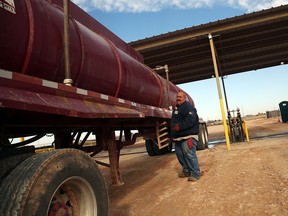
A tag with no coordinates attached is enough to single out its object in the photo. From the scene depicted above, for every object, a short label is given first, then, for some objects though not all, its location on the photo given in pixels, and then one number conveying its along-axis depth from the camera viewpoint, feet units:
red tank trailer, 6.82
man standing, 18.45
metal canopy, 35.86
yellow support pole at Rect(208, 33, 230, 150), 33.83
